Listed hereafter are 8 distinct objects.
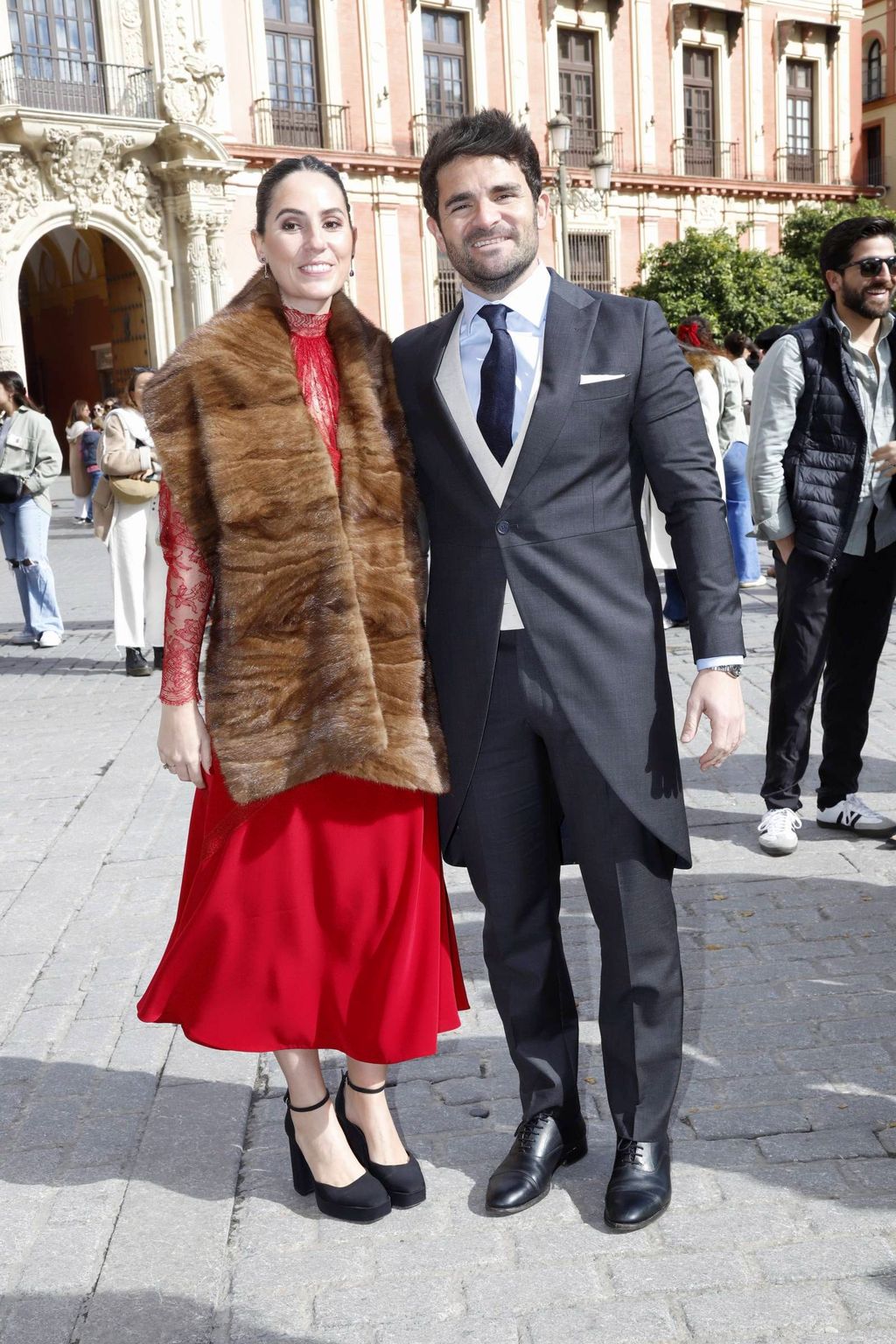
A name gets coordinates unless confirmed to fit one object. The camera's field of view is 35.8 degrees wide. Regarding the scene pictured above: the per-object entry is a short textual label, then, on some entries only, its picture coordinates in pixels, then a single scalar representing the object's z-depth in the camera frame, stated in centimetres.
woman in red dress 255
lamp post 1820
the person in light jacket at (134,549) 873
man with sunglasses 465
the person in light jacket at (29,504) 1034
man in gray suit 258
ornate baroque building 2745
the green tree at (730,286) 2698
